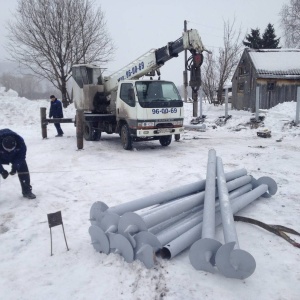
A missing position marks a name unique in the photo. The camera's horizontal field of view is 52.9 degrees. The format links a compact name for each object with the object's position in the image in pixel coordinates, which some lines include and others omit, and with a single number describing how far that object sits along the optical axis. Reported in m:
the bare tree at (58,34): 22.69
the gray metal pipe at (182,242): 3.35
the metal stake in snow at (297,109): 13.54
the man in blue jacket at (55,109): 13.07
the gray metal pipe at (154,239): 3.24
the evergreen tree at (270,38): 34.34
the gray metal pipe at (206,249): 3.12
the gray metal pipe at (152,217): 3.36
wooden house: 22.28
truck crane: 9.48
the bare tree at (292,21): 34.12
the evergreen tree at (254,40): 35.31
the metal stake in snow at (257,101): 14.89
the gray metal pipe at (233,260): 2.91
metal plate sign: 3.61
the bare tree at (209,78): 33.12
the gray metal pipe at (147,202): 3.87
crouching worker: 5.13
